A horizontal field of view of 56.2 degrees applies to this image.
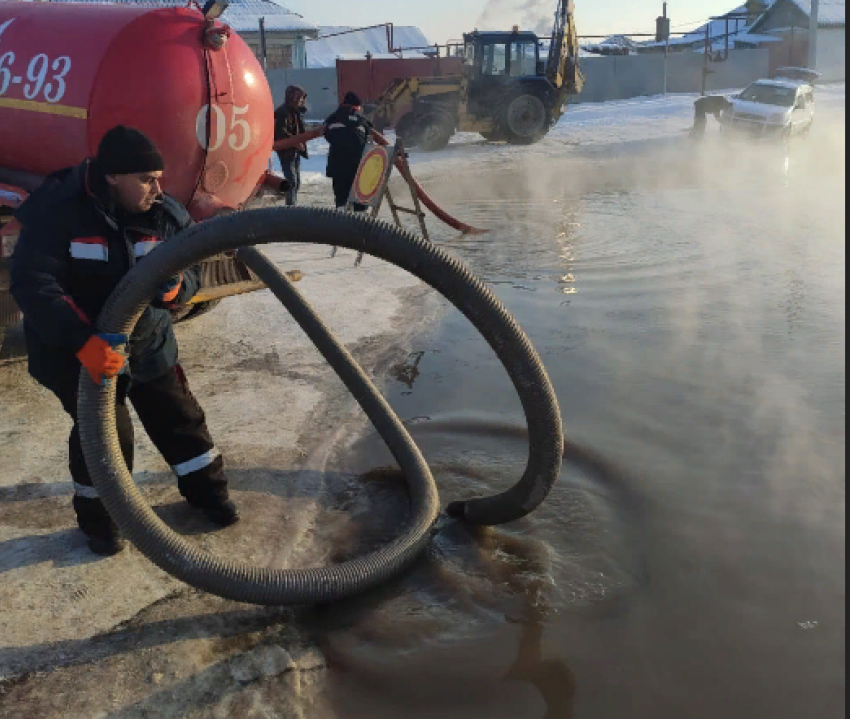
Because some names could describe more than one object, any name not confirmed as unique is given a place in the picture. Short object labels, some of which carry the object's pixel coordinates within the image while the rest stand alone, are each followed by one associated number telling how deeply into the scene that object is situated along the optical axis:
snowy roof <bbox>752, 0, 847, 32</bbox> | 44.88
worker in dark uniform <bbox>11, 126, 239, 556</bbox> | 2.88
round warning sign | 7.46
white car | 18.23
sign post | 7.46
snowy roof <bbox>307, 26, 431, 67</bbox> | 64.94
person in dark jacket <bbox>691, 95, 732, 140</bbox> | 20.53
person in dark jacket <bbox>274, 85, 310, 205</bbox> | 8.94
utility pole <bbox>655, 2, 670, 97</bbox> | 40.38
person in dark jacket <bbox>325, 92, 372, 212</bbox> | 8.44
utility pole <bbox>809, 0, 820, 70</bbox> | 28.56
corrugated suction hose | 2.79
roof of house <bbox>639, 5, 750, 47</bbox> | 48.94
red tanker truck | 4.52
